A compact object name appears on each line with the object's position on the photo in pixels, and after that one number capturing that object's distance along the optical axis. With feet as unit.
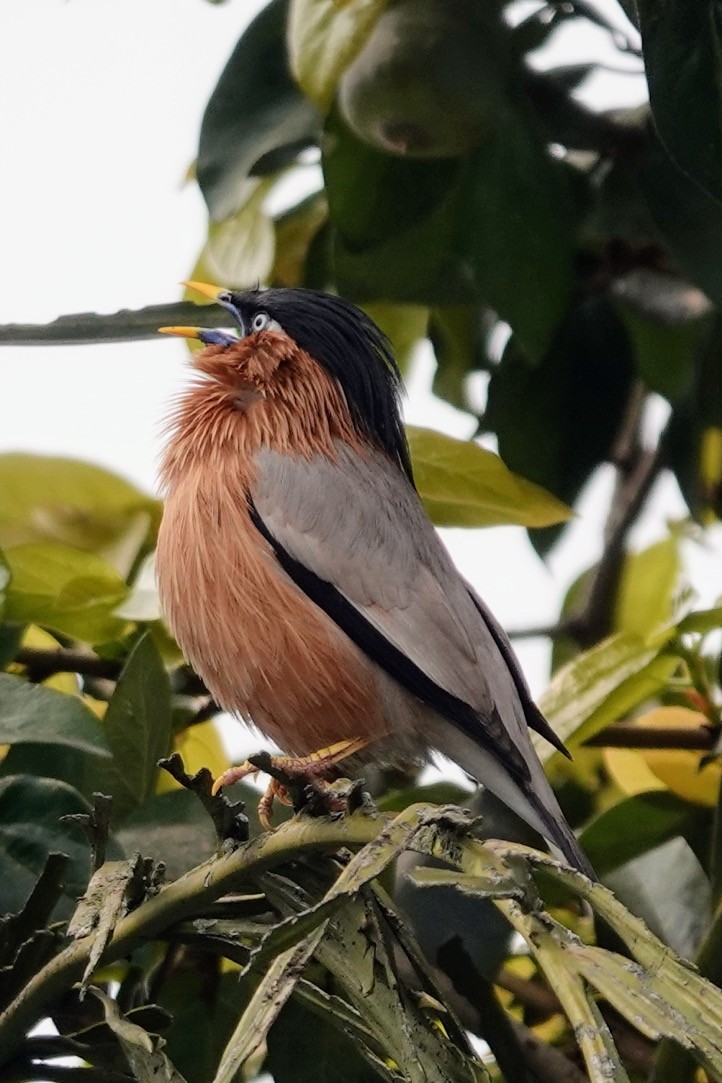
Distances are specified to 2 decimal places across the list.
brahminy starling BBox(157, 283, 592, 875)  13.46
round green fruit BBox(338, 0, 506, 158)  14.20
